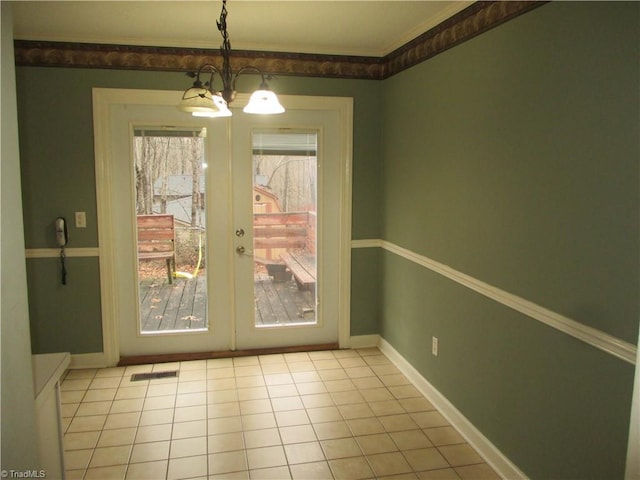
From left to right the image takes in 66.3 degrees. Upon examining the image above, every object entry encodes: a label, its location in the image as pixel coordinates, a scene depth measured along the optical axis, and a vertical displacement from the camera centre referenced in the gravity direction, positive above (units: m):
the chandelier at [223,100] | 2.20 +0.44
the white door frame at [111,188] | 3.50 +0.07
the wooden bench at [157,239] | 3.72 -0.33
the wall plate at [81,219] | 3.54 -0.17
